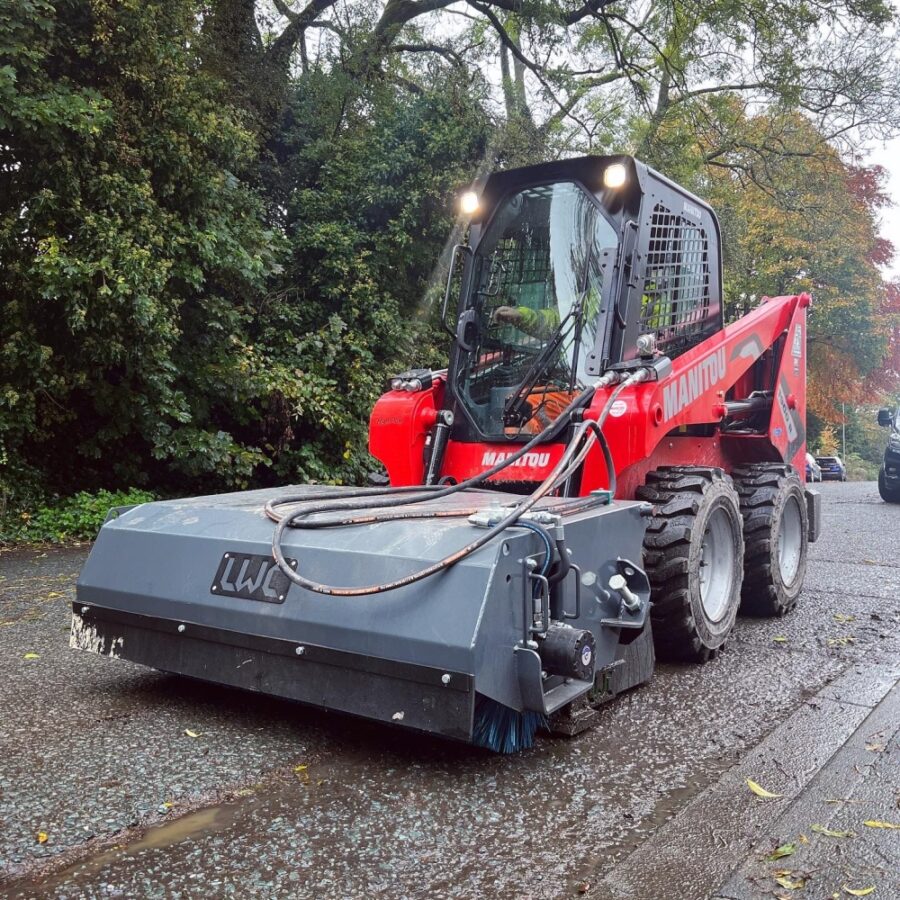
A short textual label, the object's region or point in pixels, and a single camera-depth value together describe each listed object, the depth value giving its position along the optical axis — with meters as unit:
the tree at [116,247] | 7.53
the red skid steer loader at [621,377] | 4.03
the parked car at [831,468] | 28.91
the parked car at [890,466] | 13.48
